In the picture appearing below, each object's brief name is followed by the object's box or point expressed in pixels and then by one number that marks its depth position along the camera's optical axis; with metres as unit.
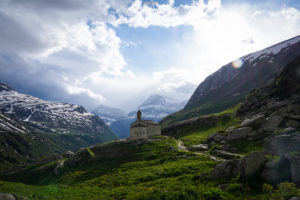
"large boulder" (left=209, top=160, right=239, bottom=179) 18.68
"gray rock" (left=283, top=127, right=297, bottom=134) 28.60
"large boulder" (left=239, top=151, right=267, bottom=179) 16.36
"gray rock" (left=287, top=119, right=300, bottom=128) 32.70
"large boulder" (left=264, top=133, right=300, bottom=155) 19.55
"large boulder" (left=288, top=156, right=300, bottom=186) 13.73
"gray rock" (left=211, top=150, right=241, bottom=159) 31.76
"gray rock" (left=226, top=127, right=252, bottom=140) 39.41
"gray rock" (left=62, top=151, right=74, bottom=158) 80.88
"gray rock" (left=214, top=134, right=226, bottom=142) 44.26
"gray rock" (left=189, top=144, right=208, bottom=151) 42.38
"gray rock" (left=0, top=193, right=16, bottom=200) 18.66
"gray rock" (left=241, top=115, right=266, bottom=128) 40.34
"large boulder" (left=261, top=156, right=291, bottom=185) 14.53
